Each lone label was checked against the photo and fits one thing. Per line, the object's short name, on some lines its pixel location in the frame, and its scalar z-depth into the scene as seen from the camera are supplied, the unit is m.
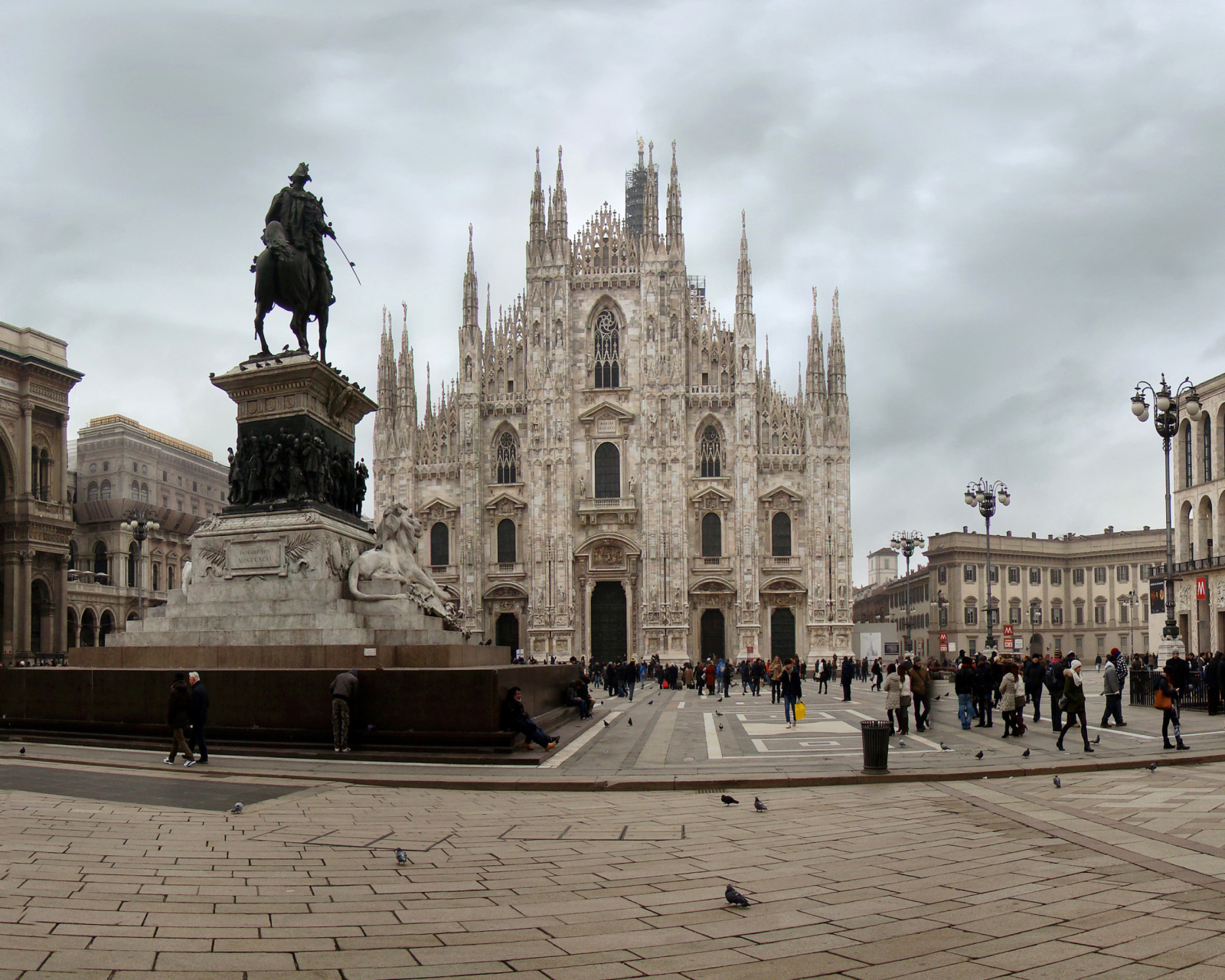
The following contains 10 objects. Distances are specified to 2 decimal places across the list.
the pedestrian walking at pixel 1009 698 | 16.23
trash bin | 12.13
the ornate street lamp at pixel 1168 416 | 22.70
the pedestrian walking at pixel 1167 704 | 14.14
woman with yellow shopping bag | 21.00
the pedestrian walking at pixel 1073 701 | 14.26
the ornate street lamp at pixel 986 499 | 33.28
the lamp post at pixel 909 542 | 46.44
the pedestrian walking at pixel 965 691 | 17.92
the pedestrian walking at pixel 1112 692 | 16.95
